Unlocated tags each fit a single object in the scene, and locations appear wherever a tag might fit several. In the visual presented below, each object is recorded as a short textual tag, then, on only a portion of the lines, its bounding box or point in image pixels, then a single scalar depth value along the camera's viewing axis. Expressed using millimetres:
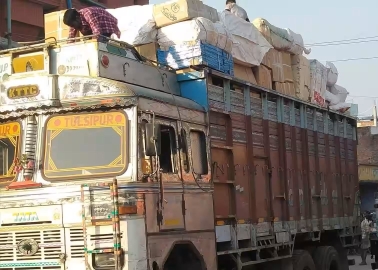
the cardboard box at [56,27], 8789
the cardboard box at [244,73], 9351
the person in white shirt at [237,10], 10331
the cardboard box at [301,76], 11211
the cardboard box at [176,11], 8555
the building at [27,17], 18323
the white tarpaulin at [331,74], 13070
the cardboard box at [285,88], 10465
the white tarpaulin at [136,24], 8625
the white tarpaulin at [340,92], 13328
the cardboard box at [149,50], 8586
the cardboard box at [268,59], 10102
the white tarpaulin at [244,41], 9273
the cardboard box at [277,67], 10414
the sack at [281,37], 10445
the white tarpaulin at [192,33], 8359
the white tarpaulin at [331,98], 12783
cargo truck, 6262
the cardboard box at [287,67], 10796
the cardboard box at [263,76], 9891
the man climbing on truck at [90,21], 7675
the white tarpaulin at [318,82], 11875
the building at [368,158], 26797
